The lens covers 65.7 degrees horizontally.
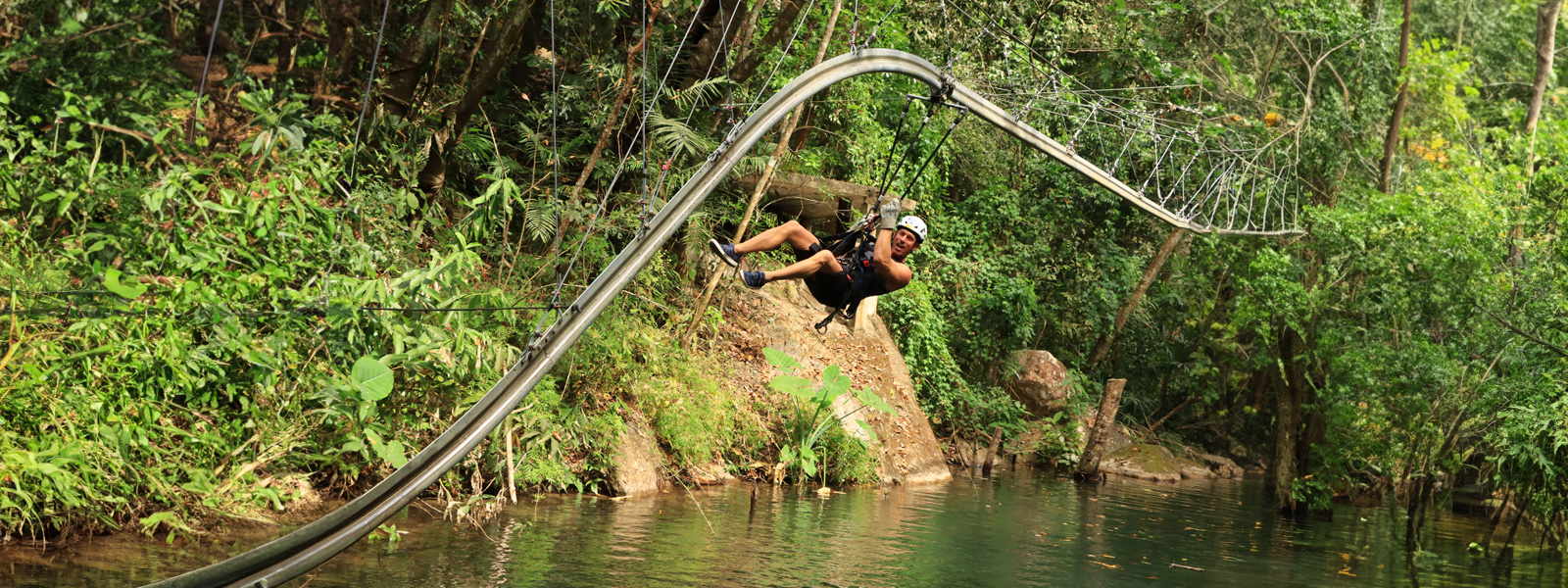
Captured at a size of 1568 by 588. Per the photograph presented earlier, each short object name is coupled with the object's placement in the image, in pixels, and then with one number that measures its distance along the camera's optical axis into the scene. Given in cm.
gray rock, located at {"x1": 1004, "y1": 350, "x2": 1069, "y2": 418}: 1939
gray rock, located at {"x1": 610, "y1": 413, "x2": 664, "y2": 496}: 1100
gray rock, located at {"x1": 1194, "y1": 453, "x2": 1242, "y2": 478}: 2194
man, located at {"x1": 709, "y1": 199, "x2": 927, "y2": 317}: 737
